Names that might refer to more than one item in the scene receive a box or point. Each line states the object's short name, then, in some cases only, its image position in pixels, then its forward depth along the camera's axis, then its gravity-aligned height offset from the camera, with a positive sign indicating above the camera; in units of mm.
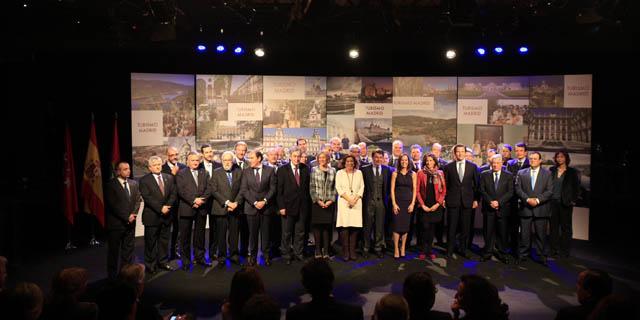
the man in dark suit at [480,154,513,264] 8430 -874
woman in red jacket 8555 -794
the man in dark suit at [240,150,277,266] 8117 -802
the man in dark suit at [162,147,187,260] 8273 -426
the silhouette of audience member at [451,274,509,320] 3418 -949
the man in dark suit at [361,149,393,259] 8641 -837
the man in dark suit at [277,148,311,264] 8320 -868
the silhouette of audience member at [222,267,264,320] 3467 -904
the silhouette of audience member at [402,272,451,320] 3451 -940
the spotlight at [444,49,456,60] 10469 +1667
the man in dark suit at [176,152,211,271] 7902 -817
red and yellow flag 9102 -621
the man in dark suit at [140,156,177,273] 7590 -942
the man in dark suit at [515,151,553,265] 8250 -829
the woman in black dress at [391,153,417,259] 8508 -774
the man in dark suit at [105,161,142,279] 7254 -950
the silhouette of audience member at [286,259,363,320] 3391 -980
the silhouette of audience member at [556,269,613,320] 3702 -981
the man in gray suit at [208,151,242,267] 8047 -856
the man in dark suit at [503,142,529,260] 8620 -1116
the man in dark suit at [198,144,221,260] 8320 -855
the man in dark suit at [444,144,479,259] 8617 -737
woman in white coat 8344 -734
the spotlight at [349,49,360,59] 10000 +1606
